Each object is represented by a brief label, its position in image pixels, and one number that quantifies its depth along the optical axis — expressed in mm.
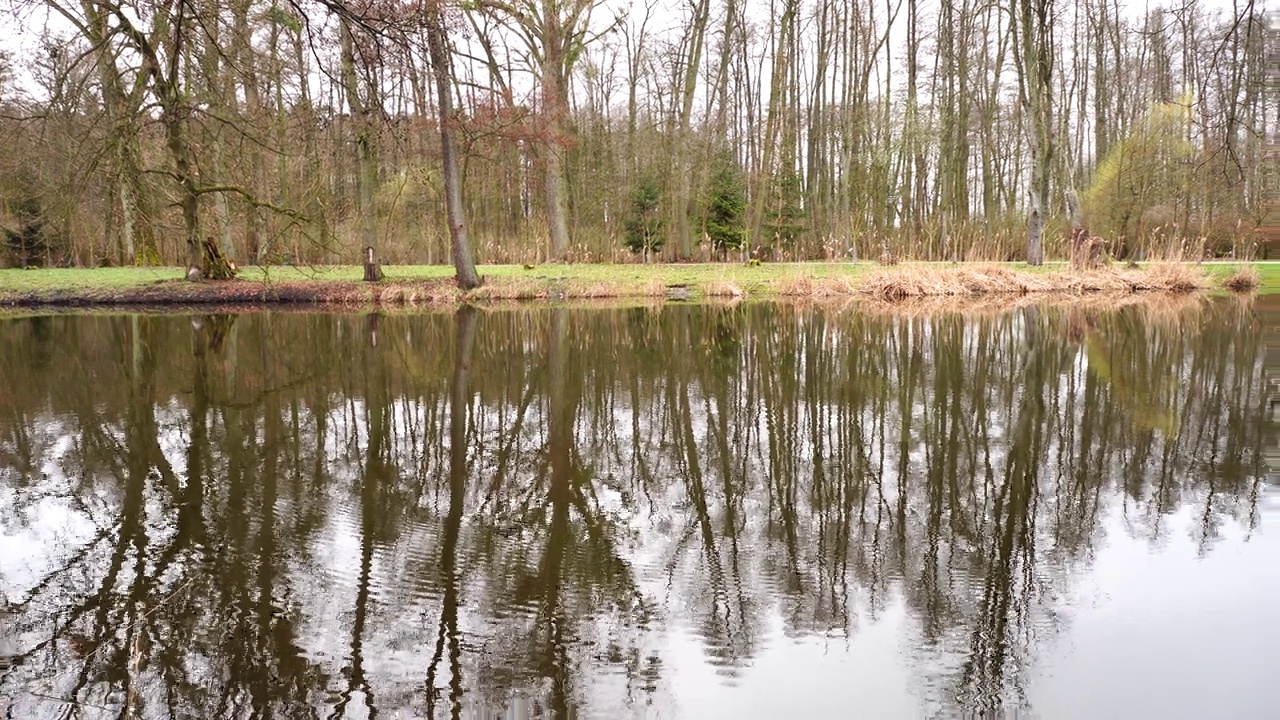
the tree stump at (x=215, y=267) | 20672
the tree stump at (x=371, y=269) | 20297
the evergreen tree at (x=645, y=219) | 26641
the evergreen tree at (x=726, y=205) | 26016
